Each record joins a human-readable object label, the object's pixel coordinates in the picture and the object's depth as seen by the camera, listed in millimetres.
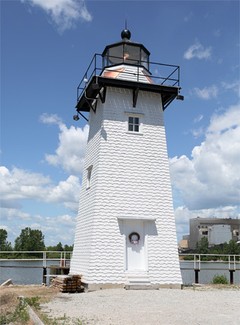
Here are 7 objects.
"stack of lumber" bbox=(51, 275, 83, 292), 16344
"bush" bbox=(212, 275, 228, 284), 22647
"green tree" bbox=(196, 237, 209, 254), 70069
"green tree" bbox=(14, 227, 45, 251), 63781
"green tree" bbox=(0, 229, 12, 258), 64637
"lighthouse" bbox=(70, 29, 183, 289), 17391
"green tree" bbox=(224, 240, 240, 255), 67438
